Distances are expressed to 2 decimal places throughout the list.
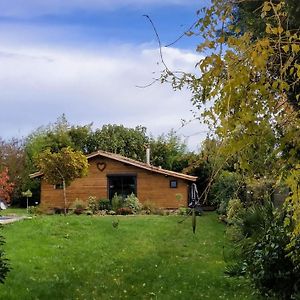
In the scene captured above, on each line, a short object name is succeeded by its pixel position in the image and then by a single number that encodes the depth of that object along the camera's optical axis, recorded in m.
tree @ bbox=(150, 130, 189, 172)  36.91
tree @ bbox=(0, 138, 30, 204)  36.16
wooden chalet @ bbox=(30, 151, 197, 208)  30.80
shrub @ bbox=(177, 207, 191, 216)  26.34
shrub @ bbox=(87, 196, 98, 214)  28.14
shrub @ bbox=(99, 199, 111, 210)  28.81
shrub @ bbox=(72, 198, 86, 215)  27.41
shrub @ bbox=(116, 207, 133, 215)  26.67
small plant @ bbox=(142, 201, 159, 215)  27.61
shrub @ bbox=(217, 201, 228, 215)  20.22
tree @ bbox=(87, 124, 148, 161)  43.69
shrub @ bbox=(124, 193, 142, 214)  27.47
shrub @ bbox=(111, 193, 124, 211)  27.95
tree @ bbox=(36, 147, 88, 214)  25.44
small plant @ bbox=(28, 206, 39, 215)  26.29
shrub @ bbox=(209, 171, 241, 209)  18.75
